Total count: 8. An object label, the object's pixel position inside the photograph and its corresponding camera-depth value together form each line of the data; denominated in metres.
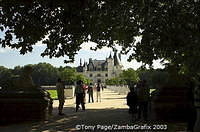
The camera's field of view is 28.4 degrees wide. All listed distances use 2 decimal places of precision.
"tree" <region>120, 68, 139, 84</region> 119.88
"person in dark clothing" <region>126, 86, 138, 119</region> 16.52
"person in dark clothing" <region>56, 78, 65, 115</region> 20.27
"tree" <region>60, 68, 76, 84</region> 132.38
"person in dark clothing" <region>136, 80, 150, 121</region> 16.66
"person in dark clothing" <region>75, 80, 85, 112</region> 22.66
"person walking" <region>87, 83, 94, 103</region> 33.69
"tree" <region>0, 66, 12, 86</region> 175.88
